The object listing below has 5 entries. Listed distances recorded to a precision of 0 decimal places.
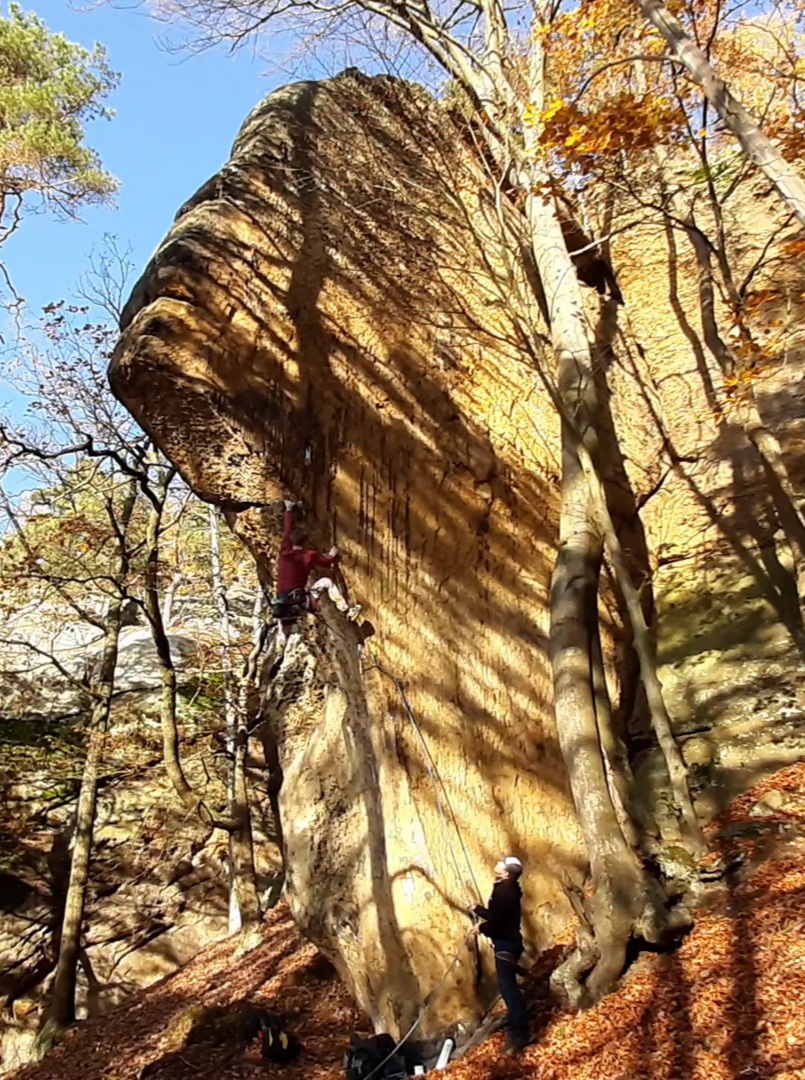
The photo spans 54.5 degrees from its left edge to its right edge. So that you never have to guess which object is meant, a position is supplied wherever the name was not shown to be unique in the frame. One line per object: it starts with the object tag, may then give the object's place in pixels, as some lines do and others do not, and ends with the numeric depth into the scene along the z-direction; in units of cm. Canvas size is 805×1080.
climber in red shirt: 752
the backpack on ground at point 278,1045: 756
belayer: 540
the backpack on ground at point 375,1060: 600
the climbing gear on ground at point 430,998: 614
